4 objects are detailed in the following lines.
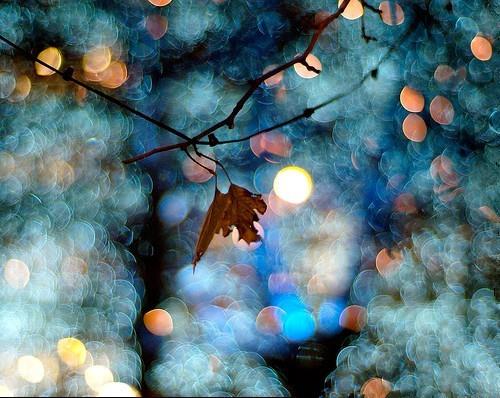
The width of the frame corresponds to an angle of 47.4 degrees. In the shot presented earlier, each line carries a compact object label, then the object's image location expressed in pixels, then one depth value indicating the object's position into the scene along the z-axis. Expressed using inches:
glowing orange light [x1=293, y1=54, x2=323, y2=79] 165.2
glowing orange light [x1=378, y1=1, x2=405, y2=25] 149.5
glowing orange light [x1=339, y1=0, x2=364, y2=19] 139.6
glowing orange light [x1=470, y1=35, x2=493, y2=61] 153.6
